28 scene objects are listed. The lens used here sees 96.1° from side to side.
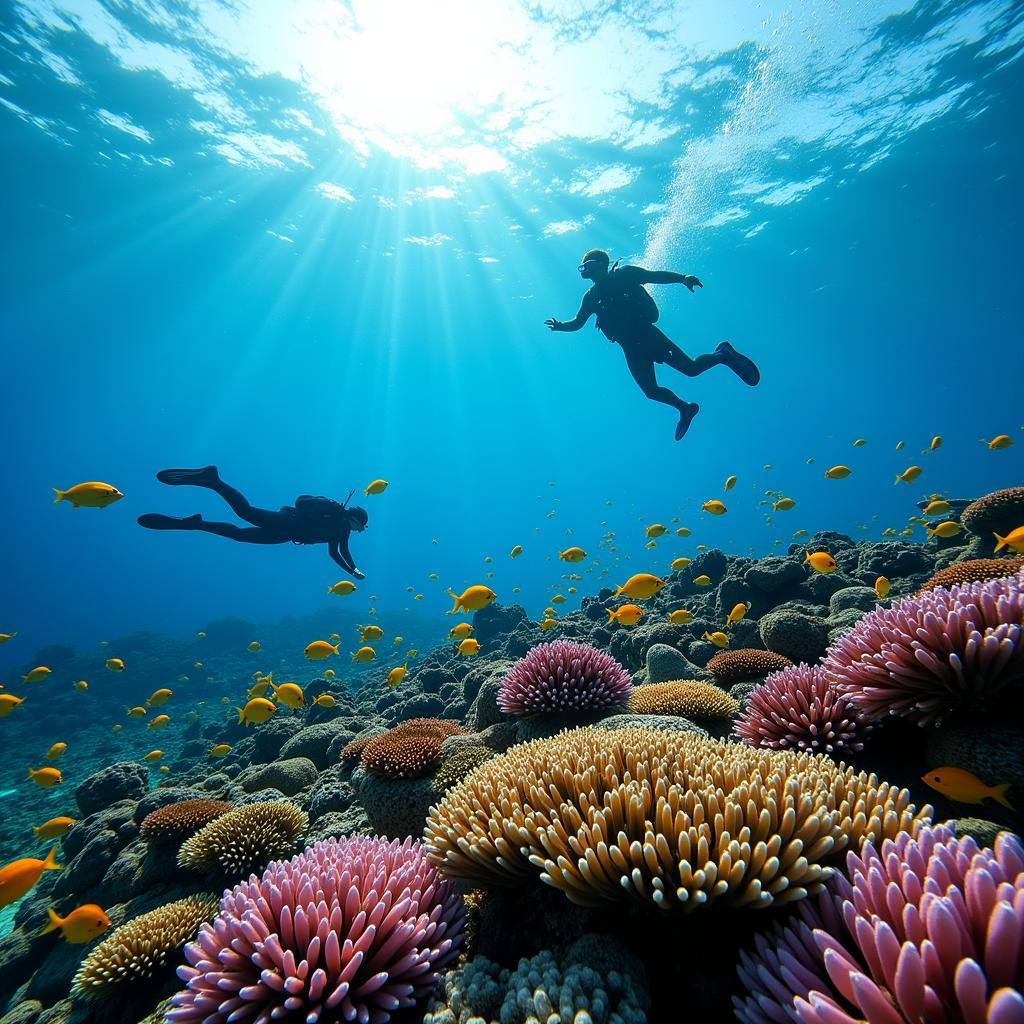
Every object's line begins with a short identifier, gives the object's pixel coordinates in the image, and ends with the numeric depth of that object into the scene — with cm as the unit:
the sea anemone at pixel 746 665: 660
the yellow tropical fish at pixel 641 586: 816
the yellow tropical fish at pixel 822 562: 890
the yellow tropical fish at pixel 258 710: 854
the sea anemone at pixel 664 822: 184
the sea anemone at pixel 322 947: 194
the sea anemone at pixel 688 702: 523
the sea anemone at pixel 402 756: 495
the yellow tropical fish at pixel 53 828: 784
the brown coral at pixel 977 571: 592
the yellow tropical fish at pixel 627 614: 899
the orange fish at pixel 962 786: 264
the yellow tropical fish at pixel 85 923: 462
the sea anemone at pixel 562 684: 514
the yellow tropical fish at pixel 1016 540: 560
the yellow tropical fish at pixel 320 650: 1038
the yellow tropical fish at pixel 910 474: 1193
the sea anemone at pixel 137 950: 401
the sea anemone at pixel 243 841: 509
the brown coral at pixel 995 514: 840
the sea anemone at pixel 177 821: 584
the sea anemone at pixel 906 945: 121
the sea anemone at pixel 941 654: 276
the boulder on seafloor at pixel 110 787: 884
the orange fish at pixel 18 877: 409
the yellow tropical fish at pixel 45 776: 854
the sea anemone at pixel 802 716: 345
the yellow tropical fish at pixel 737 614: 924
